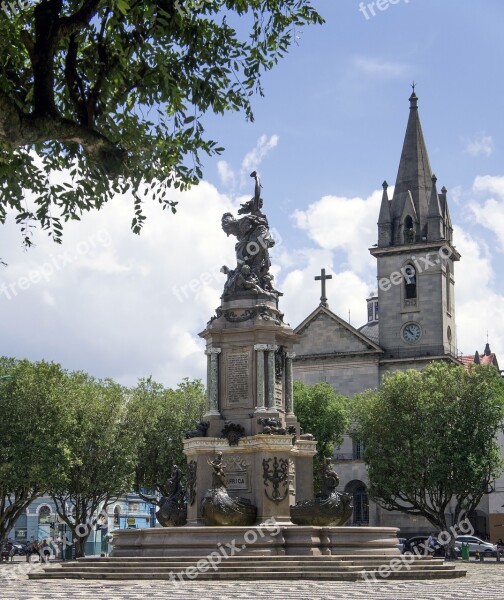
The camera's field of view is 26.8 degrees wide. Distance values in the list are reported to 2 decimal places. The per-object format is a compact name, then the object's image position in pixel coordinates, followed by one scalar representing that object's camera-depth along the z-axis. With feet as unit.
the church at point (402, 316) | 264.72
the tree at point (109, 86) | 41.45
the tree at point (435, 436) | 186.39
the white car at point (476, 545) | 217.36
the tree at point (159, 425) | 190.80
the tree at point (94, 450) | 175.42
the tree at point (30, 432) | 162.50
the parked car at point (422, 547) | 180.12
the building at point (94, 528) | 278.09
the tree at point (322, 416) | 214.69
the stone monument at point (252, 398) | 100.83
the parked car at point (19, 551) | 242.15
